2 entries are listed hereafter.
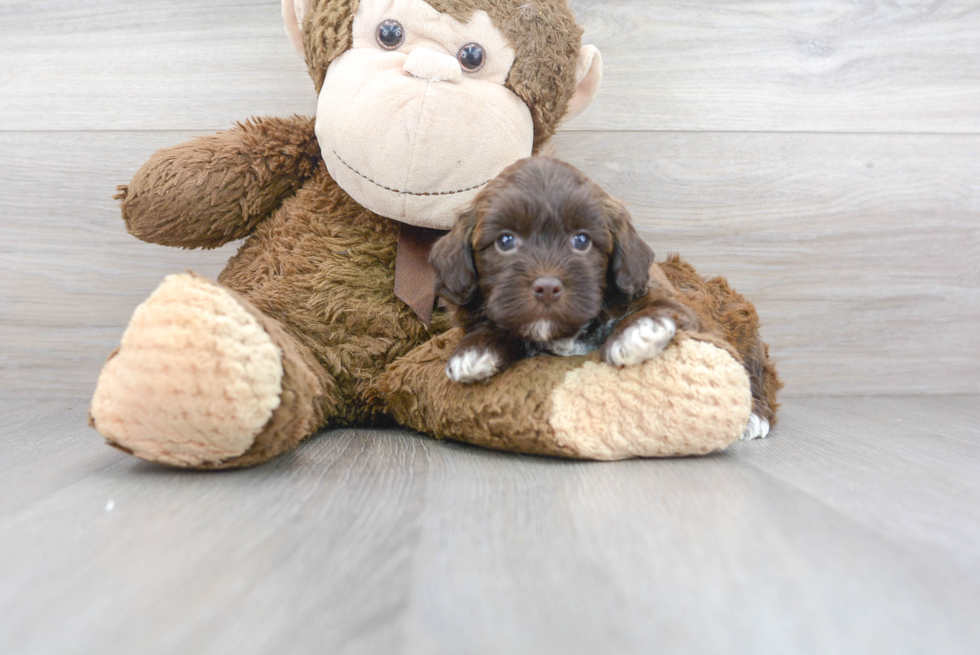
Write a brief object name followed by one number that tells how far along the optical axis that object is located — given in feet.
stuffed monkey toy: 1.51
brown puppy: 1.62
